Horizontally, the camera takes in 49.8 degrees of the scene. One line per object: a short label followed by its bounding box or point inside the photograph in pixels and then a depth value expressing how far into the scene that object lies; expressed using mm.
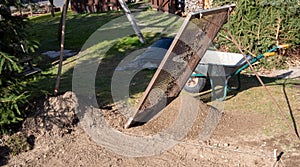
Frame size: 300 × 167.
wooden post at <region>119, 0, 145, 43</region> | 9656
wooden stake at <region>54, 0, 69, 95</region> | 4748
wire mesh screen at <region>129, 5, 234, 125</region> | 4023
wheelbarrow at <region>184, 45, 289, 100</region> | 5402
